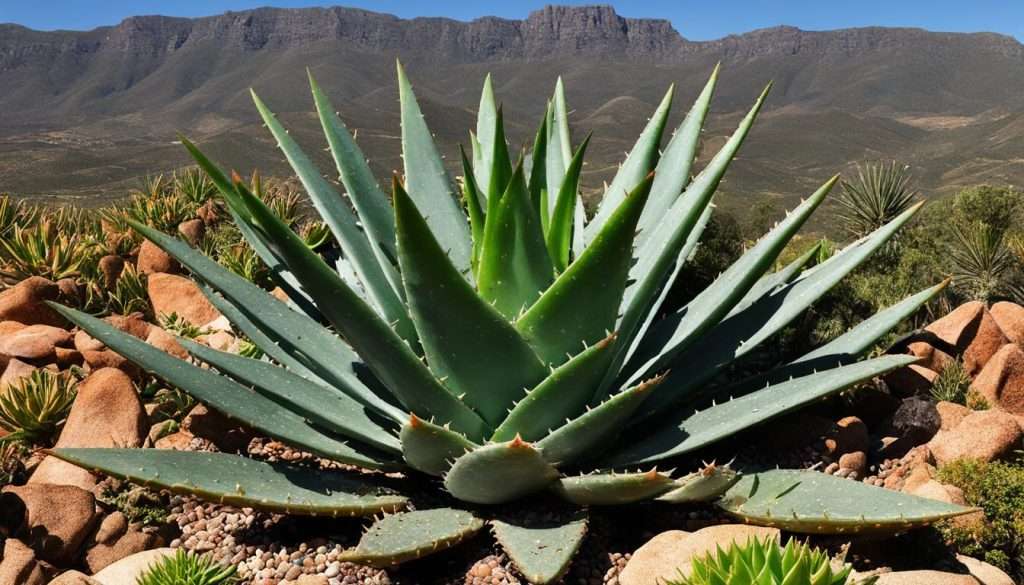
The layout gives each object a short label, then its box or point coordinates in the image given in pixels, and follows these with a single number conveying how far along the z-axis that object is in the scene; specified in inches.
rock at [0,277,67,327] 163.2
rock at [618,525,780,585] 79.8
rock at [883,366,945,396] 132.3
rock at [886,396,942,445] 118.6
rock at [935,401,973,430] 121.3
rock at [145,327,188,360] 138.6
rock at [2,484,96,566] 95.4
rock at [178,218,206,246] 214.5
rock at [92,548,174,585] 92.0
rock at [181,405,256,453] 118.0
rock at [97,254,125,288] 187.3
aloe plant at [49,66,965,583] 82.6
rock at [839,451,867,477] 110.7
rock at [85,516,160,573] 98.0
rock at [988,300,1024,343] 149.0
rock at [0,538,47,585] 88.7
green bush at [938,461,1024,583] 96.7
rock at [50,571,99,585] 86.8
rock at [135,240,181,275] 187.3
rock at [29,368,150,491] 117.0
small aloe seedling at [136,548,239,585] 84.9
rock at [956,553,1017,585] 89.1
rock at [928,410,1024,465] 110.7
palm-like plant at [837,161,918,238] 306.5
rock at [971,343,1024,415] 131.7
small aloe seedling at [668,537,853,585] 62.4
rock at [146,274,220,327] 168.7
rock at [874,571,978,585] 78.5
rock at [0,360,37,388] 137.3
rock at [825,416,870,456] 114.4
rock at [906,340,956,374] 139.7
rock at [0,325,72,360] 145.3
